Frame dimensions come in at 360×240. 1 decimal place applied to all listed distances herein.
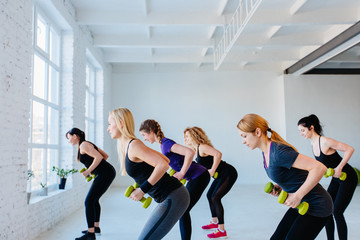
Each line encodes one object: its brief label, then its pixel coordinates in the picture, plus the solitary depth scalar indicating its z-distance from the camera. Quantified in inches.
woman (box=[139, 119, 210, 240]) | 126.8
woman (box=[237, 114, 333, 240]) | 84.0
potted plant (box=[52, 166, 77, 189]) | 221.8
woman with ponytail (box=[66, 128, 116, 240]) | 164.1
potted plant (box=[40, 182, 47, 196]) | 193.3
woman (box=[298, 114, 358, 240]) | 136.0
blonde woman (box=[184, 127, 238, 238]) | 165.9
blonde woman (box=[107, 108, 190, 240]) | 88.5
